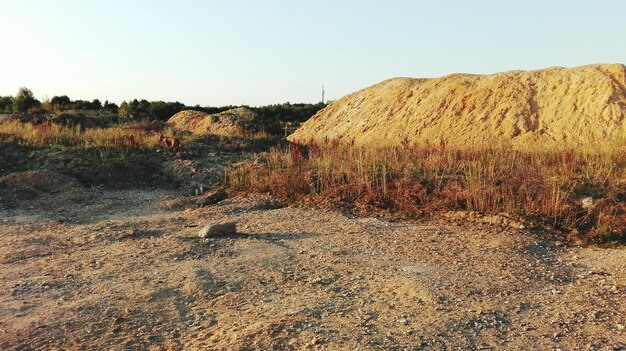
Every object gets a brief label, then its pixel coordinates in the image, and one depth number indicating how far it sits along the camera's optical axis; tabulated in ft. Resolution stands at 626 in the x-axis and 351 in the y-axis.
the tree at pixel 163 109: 116.03
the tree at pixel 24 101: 104.19
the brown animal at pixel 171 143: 48.26
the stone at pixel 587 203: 25.31
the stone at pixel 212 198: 32.09
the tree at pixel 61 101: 120.85
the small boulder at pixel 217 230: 23.46
